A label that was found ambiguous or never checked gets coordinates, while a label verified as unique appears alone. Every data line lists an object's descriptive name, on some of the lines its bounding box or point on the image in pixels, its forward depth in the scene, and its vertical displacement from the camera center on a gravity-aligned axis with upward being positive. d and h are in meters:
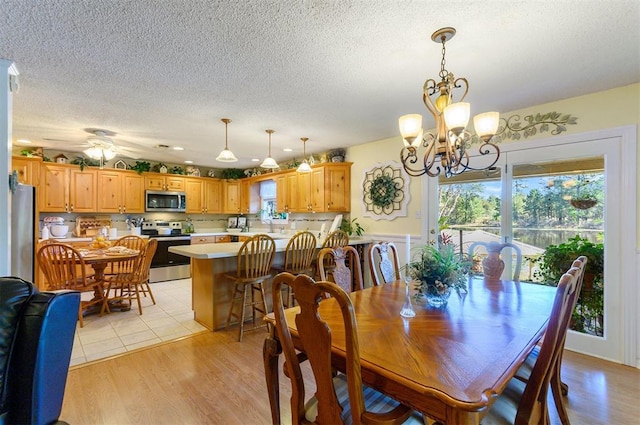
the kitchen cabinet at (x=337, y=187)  4.87 +0.43
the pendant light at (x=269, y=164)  3.75 +0.62
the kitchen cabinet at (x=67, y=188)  4.84 +0.42
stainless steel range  5.41 -0.76
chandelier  1.71 +0.55
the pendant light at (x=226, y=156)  3.43 +0.66
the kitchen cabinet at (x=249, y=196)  6.86 +0.40
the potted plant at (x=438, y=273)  1.70 -0.35
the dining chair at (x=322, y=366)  1.00 -0.56
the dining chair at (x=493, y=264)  2.71 -0.46
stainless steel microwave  5.84 +0.25
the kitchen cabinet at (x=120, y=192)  5.39 +0.40
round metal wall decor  4.15 +0.31
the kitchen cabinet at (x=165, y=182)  5.88 +0.63
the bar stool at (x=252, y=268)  3.06 -0.58
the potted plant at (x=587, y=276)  2.79 -0.60
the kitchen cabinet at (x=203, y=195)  6.43 +0.40
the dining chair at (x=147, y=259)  3.83 -0.59
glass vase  1.72 -0.48
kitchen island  3.24 -0.79
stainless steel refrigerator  2.55 -0.16
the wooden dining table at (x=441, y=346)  0.94 -0.55
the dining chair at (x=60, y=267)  3.15 -0.57
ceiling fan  4.00 +0.96
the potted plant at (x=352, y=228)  4.67 -0.23
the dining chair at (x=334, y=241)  3.54 -0.33
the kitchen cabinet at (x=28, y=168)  4.51 +0.69
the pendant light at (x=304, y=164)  4.01 +0.67
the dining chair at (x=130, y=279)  3.67 -0.82
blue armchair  1.09 -0.52
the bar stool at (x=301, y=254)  3.49 -0.48
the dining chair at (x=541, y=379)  1.11 -0.63
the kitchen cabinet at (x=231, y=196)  6.99 +0.40
